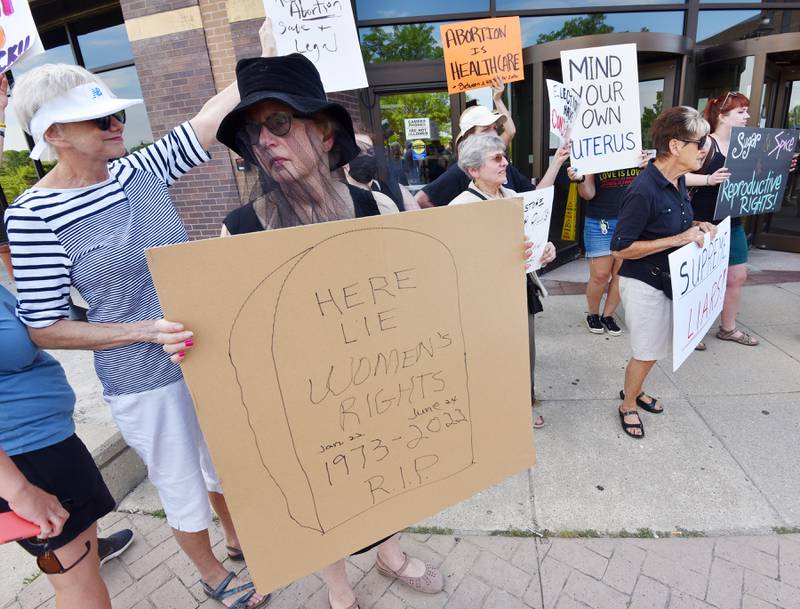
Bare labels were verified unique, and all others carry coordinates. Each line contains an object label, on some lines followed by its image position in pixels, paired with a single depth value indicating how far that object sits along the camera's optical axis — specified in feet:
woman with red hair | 10.48
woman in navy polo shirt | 7.65
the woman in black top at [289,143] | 3.92
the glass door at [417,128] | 17.71
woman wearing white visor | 4.33
